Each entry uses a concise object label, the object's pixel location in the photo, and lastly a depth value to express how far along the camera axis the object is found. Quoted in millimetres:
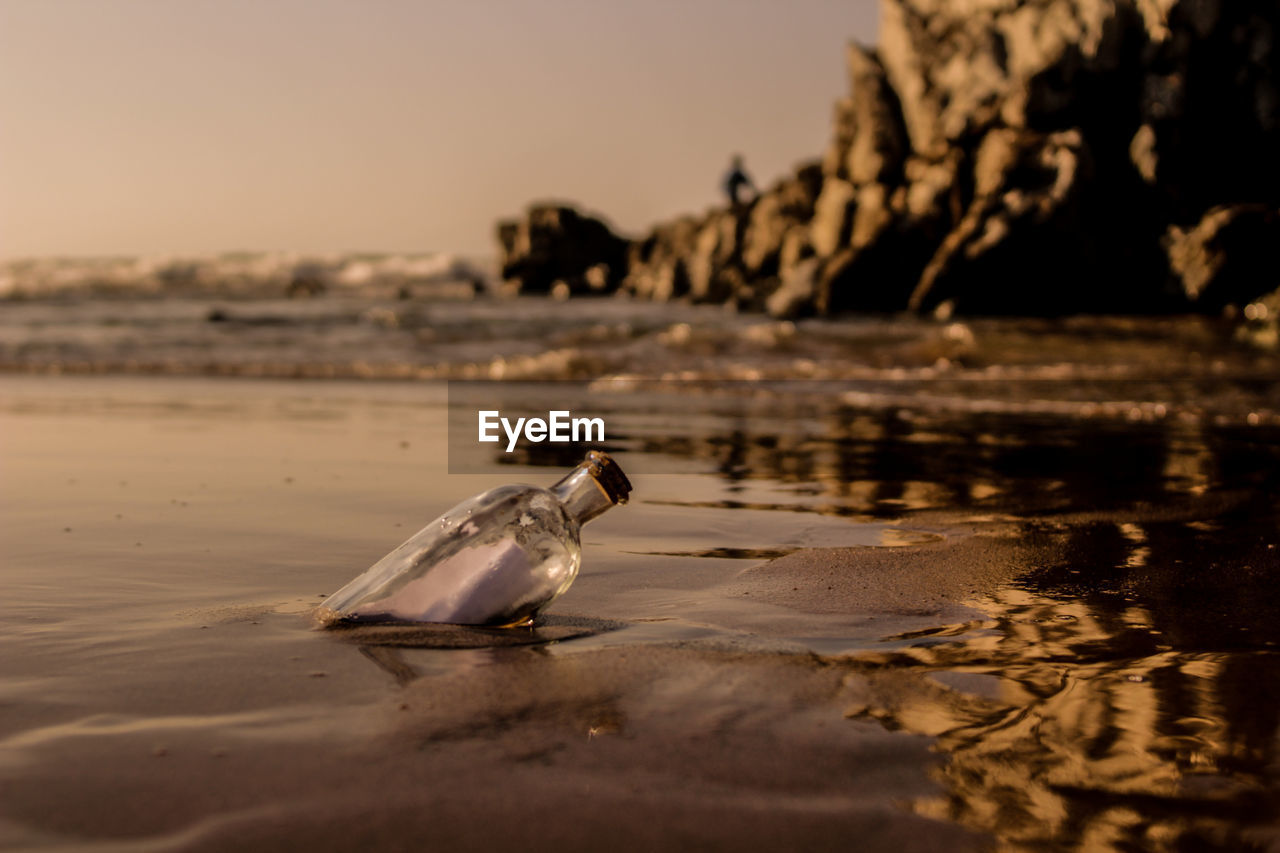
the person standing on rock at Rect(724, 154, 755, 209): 35625
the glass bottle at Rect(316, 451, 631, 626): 1918
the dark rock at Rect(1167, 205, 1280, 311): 19984
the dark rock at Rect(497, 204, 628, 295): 46812
